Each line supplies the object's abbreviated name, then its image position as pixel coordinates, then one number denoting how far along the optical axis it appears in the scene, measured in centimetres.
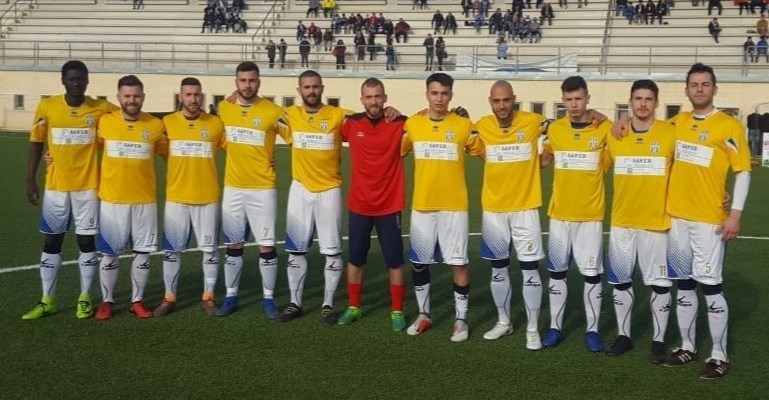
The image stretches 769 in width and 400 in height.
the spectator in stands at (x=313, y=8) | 4300
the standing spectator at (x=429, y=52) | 3703
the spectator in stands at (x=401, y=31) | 3972
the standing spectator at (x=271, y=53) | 3803
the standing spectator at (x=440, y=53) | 3622
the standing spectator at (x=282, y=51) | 3800
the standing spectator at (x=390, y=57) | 3684
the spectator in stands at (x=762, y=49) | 3362
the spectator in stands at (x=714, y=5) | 3806
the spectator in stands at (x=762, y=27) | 3544
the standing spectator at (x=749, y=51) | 3375
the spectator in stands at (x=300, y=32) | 4059
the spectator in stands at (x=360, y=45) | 3734
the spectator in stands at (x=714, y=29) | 3628
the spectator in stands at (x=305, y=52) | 3812
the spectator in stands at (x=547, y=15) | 3941
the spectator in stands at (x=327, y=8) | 4312
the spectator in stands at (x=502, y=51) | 3609
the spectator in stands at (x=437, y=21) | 4022
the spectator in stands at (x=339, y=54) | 3762
